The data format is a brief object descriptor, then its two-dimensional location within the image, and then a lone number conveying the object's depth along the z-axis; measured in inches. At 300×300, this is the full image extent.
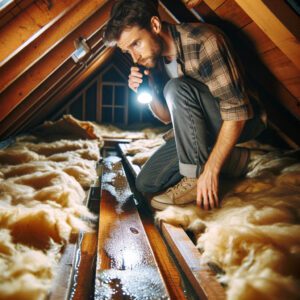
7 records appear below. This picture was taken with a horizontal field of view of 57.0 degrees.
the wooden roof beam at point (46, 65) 83.7
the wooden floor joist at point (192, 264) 30.9
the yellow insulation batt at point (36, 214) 32.0
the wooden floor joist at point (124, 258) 31.9
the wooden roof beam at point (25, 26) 55.0
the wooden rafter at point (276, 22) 48.7
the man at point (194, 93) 51.3
